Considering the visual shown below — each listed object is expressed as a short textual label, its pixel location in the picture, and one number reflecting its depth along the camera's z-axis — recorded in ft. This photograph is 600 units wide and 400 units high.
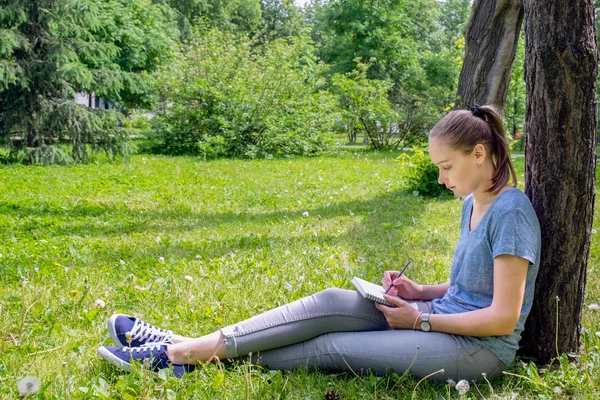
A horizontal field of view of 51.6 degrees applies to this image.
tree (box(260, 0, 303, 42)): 169.37
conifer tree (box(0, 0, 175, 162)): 38.47
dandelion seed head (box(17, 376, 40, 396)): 7.31
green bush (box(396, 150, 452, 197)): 29.01
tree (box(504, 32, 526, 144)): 75.66
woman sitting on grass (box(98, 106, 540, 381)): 8.30
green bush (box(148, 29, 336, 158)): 49.14
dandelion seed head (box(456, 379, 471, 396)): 7.50
